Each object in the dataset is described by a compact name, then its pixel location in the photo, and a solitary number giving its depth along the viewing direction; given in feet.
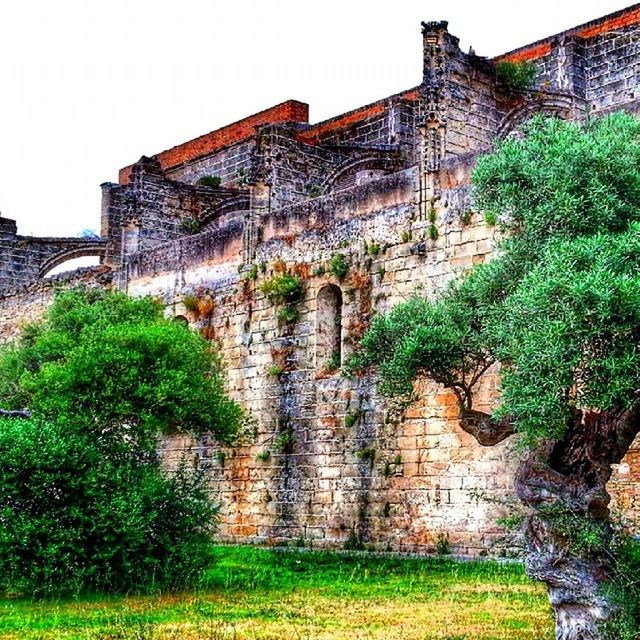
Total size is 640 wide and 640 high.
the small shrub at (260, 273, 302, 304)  66.80
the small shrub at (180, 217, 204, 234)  90.43
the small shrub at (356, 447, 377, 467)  60.03
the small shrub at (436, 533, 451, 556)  55.16
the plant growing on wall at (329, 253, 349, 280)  63.98
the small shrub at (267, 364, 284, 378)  67.26
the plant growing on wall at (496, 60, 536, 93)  67.67
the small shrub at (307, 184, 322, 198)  78.12
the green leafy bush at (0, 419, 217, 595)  41.24
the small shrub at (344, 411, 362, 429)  61.52
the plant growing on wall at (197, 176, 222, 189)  106.11
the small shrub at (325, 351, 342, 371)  64.59
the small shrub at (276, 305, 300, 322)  67.05
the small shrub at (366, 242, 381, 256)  62.18
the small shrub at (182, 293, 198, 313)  74.95
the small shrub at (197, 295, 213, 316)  74.08
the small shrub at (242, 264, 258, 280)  70.90
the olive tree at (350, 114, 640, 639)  26.94
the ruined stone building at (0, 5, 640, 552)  57.06
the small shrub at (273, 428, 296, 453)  65.21
